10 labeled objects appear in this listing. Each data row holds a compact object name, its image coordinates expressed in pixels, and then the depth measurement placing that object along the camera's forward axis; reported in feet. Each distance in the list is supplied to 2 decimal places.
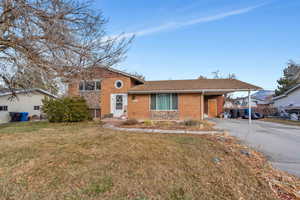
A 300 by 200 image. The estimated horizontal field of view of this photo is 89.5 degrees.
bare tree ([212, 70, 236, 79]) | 106.32
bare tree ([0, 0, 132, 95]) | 15.47
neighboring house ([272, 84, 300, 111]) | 59.27
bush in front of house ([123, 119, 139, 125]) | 32.59
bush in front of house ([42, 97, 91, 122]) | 39.91
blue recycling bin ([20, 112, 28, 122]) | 51.14
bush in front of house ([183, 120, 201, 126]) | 29.98
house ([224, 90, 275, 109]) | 100.07
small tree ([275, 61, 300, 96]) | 90.66
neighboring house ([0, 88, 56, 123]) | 49.16
